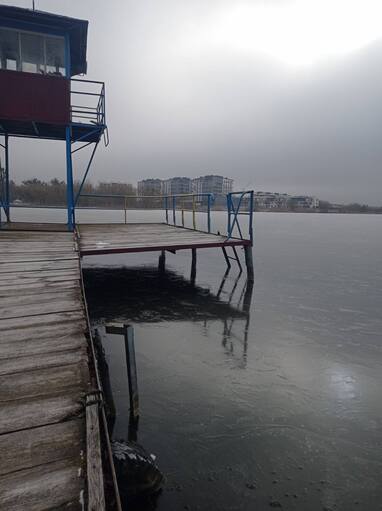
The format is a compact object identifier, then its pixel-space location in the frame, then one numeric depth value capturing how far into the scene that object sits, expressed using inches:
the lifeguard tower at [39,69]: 414.6
